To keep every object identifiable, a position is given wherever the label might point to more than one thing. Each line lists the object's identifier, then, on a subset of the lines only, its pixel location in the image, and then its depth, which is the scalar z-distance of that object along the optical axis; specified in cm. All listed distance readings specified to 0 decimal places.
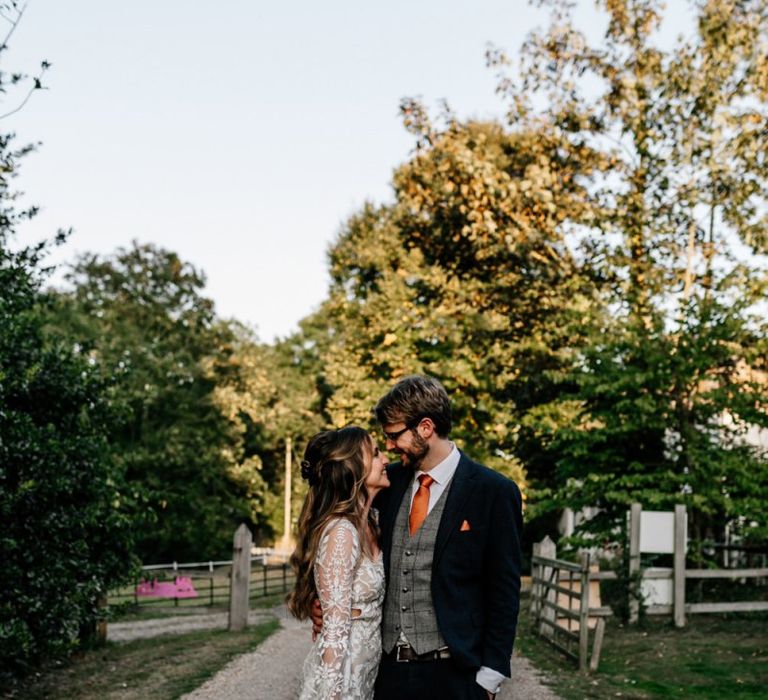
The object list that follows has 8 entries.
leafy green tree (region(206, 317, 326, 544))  4009
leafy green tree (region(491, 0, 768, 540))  1549
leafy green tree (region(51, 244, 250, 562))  3450
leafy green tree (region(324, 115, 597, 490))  2095
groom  385
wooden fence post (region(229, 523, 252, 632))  1504
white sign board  1458
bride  404
